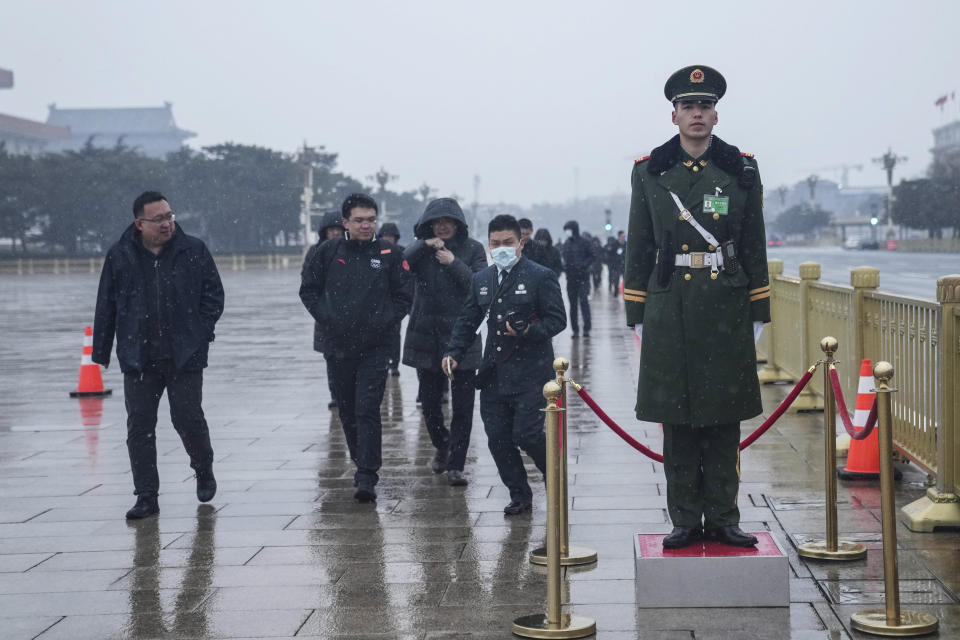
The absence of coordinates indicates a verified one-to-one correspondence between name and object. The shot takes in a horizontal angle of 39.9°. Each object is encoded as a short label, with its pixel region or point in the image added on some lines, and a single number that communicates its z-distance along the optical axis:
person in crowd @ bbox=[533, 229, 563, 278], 15.91
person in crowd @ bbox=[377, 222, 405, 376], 13.07
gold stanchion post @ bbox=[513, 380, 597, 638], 4.73
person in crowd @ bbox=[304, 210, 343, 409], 10.79
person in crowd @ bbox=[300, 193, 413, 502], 7.70
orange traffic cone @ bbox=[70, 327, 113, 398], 13.27
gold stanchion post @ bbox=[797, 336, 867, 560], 5.71
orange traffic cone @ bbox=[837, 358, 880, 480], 7.74
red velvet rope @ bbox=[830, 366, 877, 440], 5.21
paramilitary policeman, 5.20
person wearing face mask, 6.80
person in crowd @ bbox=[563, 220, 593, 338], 19.53
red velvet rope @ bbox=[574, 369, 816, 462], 5.58
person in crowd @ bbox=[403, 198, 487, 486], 8.07
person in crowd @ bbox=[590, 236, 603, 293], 35.93
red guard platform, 5.08
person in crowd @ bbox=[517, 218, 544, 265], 14.15
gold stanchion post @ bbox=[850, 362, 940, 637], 4.66
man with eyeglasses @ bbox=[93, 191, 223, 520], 7.29
